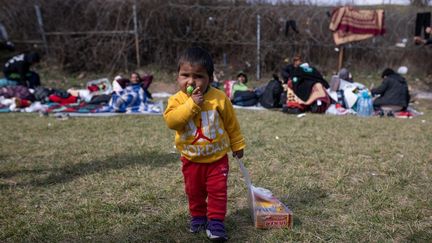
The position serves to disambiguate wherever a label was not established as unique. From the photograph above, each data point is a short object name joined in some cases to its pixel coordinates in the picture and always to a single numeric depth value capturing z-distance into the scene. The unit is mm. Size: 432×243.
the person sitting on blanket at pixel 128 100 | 7875
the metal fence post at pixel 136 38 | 11797
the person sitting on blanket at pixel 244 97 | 8805
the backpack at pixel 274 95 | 8523
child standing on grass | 2447
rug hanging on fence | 10773
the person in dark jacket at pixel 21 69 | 9562
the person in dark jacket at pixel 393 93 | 8141
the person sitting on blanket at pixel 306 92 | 8008
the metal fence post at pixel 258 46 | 11852
